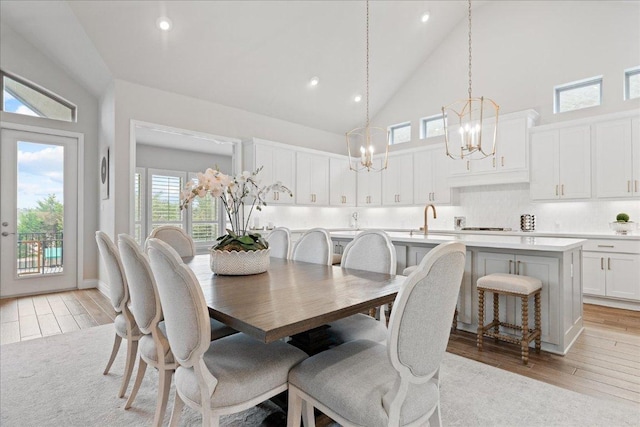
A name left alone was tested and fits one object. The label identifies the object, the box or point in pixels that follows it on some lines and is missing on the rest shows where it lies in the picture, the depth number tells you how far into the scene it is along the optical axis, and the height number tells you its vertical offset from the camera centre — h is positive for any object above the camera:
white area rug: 1.90 -1.18
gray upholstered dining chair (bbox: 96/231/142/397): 2.12 -0.53
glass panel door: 4.78 +0.03
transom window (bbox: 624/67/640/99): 4.49 +1.78
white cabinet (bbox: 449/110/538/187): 5.01 +0.89
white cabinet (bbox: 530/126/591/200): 4.56 +0.72
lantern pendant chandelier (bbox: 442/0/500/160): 5.35 +1.46
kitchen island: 2.75 -0.51
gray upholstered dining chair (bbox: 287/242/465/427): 1.13 -0.61
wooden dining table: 1.26 -0.40
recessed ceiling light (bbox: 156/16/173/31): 3.88 +2.25
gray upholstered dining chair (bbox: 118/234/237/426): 1.71 -0.50
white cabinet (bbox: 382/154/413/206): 6.50 +0.67
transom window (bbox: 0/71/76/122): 4.73 +1.70
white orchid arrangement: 2.06 +0.14
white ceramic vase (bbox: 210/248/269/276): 2.18 -0.31
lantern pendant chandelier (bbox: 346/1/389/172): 7.15 +1.69
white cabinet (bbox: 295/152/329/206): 6.16 +0.68
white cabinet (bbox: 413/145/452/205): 5.97 +0.71
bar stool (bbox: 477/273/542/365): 2.60 -0.74
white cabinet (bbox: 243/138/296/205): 5.46 +0.88
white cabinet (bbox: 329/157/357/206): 6.79 +0.67
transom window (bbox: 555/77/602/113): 4.81 +1.77
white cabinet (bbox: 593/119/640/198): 4.22 +0.73
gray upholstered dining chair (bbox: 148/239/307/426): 1.26 -0.64
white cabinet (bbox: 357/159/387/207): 6.99 +0.60
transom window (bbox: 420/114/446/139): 6.50 +1.75
